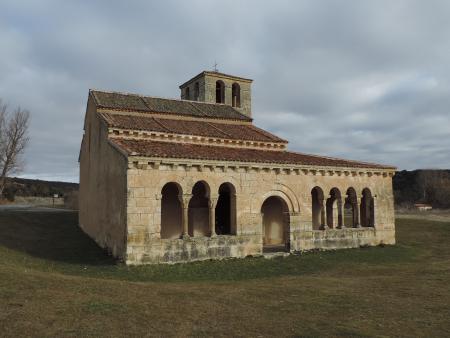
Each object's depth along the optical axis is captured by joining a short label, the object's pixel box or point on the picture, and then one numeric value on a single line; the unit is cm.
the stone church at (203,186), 1533
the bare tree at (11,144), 4269
